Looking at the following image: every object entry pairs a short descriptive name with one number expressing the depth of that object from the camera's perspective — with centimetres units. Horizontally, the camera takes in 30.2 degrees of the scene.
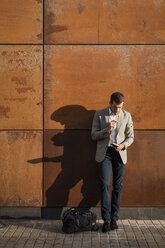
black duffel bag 471
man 484
